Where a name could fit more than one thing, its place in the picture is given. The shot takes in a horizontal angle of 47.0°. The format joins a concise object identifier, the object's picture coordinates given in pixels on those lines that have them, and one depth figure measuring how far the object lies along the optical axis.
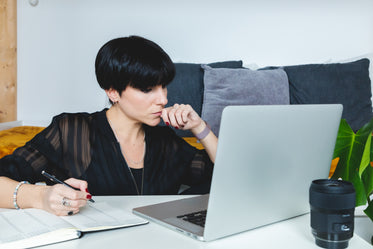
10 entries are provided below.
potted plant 0.89
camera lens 0.68
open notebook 0.71
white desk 0.72
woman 1.23
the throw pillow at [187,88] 2.64
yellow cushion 2.28
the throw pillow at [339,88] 2.69
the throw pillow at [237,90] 2.56
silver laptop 0.70
